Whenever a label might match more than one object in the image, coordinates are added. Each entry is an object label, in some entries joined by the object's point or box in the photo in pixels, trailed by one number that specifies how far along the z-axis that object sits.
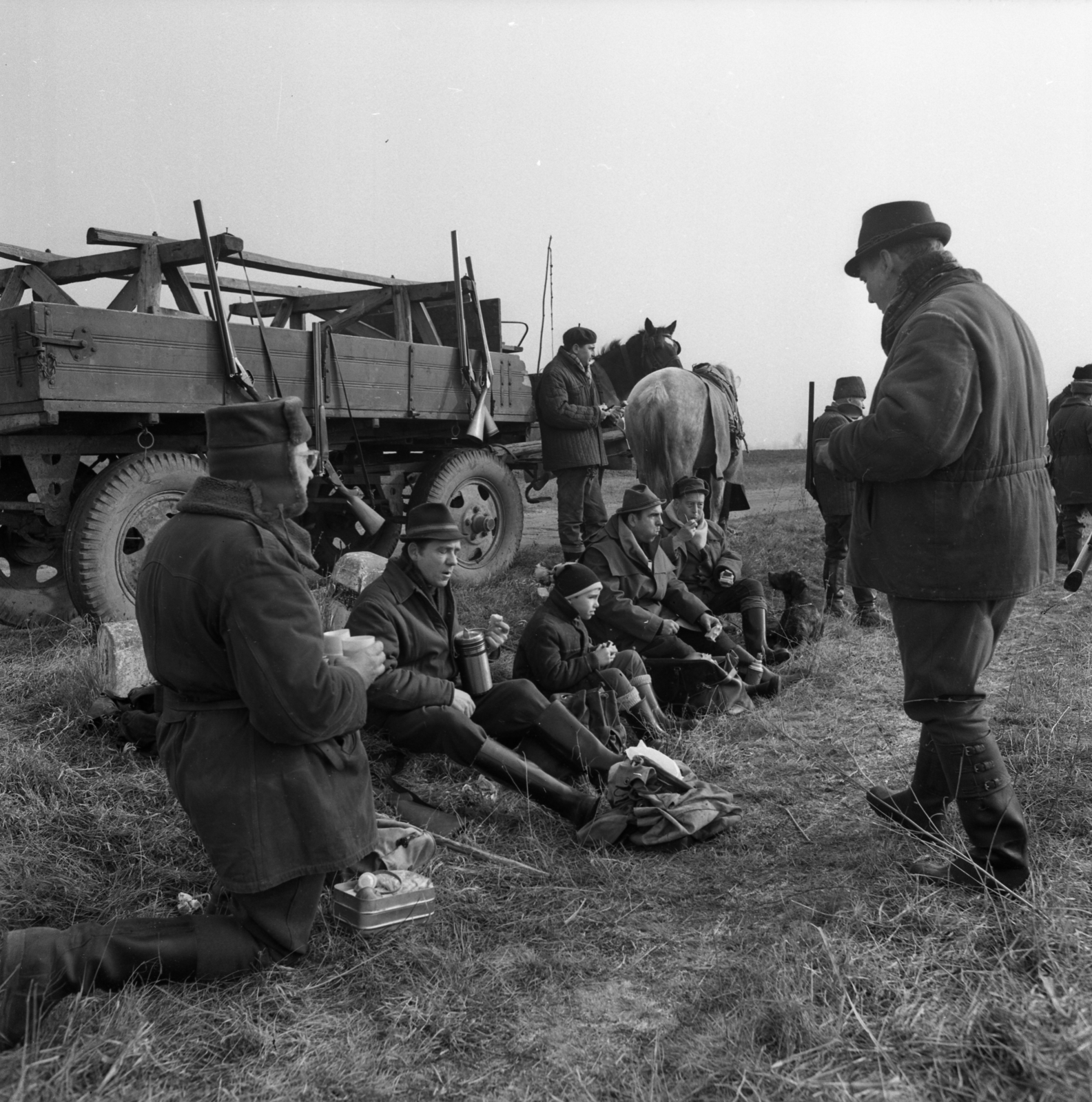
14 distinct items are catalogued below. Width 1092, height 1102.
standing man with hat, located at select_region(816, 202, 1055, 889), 2.71
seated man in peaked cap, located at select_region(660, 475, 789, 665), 6.01
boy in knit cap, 4.62
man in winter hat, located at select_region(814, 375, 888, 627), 6.89
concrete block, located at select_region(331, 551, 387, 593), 6.39
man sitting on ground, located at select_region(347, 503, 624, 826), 3.69
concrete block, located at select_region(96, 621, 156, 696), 4.65
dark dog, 6.19
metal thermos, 4.11
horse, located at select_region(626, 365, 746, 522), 8.49
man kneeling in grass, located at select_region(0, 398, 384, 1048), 2.27
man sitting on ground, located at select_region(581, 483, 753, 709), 5.46
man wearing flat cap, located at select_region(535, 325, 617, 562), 8.08
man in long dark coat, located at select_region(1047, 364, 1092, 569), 9.02
